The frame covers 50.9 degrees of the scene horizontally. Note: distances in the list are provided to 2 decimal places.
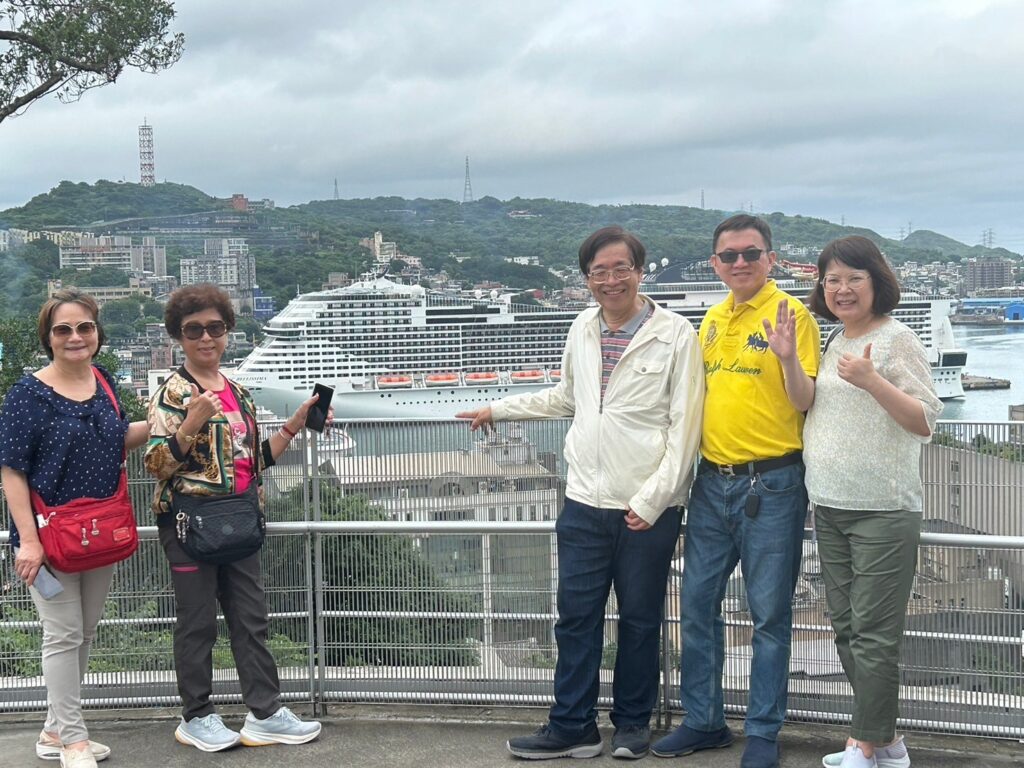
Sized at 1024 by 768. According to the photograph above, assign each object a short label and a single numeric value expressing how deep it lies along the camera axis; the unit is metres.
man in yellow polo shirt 2.31
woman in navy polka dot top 2.33
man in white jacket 2.37
